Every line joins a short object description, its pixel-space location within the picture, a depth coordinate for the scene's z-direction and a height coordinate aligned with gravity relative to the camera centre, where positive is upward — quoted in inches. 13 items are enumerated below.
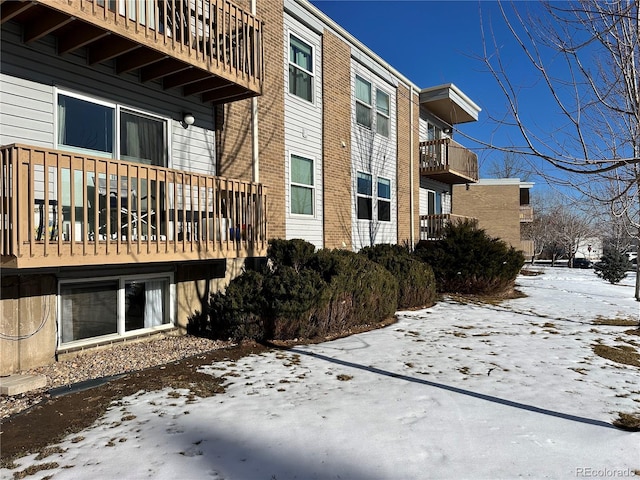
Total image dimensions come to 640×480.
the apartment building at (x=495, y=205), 1272.1 +109.1
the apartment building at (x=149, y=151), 197.8 +61.1
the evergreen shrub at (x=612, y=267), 875.3 -56.4
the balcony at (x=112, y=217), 172.4 +13.7
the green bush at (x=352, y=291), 295.4 -36.9
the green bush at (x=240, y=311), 268.7 -43.4
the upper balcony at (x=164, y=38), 200.5 +108.2
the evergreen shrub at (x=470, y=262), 519.2 -25.4
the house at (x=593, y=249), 2418.8 -52.8
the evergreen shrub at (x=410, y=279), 404.8 -35.7
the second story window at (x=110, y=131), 230.1 +66.3
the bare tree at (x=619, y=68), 170.9 +78.4
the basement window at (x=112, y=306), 230.5 -37.5
